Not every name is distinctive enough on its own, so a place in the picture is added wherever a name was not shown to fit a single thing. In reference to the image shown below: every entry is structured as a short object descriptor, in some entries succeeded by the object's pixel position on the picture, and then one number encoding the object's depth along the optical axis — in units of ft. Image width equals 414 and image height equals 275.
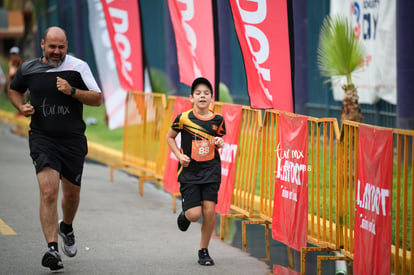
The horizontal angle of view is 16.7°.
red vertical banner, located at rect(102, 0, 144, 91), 77.90
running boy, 41.81
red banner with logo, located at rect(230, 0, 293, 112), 46.97
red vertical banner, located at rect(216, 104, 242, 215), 51.95
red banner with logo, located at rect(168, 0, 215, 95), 58.88
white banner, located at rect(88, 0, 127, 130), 82.25
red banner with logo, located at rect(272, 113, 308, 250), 42.21
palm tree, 62.31
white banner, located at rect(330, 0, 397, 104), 80.24
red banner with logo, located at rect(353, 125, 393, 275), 34.56
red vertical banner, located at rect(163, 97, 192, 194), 60.26
